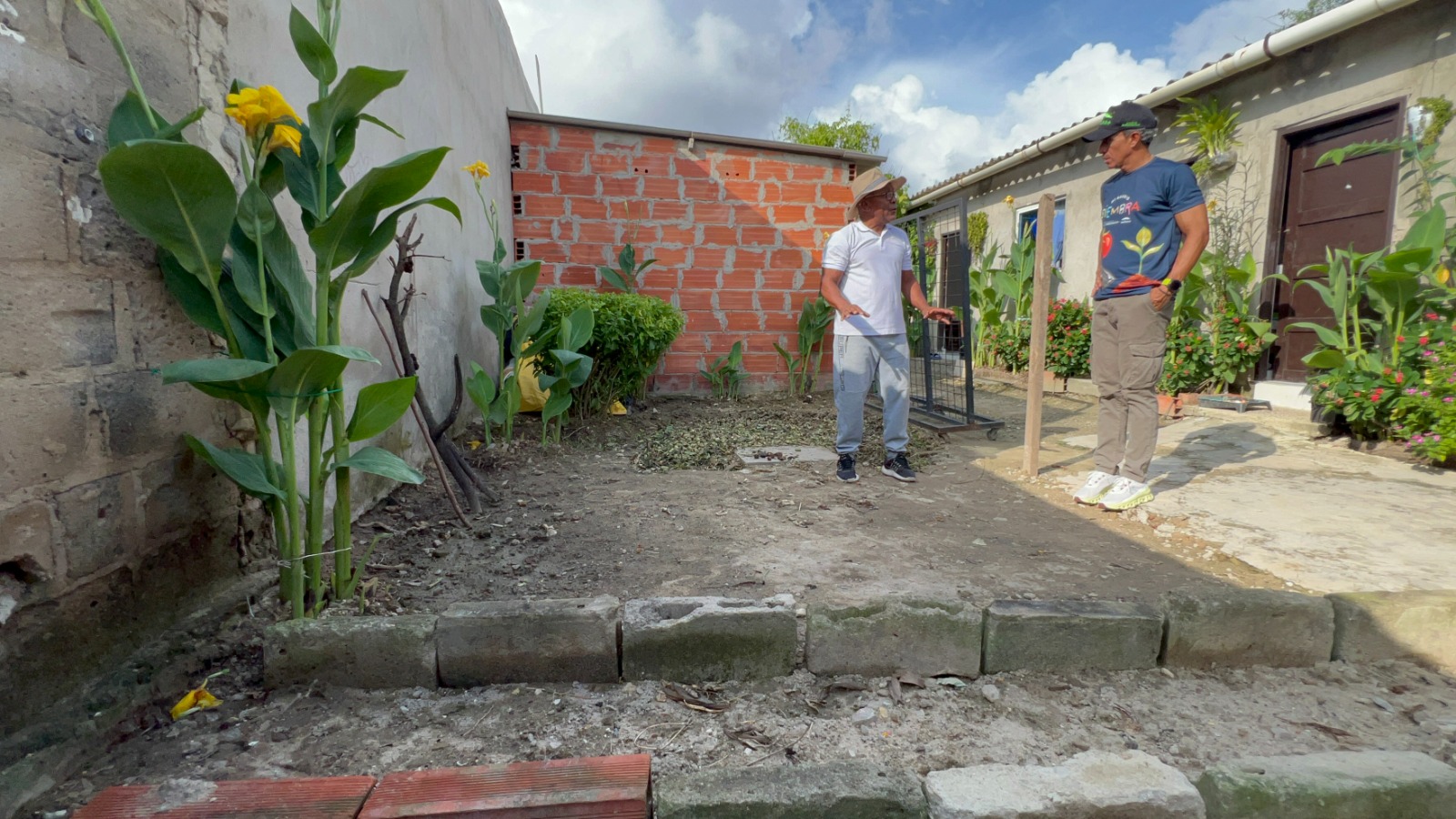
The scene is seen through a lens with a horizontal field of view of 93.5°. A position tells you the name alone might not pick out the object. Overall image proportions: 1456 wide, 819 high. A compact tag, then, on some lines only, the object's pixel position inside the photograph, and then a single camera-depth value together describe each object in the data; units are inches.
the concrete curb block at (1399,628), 67.1
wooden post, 132.6
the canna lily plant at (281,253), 53.8
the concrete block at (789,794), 45.6
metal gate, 195.2
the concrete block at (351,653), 60.5
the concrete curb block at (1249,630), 66.2
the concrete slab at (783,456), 152.4
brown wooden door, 179.9
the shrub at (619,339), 181.0
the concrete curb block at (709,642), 63.1
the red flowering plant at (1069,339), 273.9
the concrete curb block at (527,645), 61.7
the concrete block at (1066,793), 46.1
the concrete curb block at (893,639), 64.4
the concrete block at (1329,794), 46.4
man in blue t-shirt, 111.3
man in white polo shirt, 135.1
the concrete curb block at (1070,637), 65.1
